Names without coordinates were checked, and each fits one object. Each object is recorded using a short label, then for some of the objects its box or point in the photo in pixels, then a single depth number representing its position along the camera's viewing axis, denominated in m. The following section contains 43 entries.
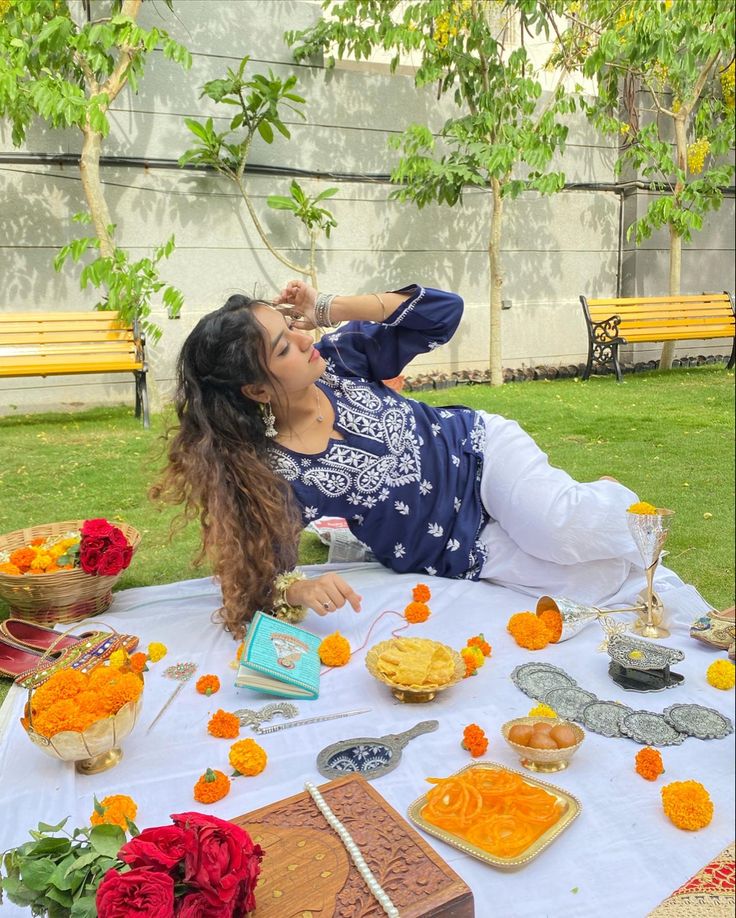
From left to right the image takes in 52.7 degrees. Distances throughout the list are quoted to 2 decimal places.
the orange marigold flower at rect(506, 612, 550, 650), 1.26
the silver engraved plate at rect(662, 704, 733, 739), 0.89
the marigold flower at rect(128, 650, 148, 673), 1.08
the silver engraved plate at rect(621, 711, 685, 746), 0.94
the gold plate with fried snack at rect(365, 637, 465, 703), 1.08
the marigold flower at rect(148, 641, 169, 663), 1.31
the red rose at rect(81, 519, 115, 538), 1.33
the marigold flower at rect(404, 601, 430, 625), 1.41
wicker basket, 1.38
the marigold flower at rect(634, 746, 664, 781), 0.87
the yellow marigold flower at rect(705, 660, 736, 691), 0.83
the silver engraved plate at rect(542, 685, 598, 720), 1.05
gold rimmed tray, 0.73
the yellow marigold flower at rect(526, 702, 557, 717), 0.97
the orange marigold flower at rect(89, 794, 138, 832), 0.78
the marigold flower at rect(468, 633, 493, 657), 1.25
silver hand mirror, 0.95
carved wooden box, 0.61
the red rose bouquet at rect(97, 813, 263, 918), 0.53
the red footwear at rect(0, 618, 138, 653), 1.27
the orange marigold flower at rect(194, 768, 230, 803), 0.91
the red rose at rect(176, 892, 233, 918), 0.55
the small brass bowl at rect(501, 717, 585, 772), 0.88
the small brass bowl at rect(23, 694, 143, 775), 0.93
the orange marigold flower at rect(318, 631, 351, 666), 1.25
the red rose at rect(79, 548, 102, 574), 1.34
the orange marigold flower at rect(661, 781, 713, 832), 0.76
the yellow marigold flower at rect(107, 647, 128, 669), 1.04
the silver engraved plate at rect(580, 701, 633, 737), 0.98
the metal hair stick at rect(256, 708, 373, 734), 1.07
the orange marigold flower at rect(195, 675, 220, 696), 1.19
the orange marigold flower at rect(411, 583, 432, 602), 1.46
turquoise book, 1.15
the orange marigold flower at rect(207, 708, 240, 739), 1.06
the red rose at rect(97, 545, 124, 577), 1.34
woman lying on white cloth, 1.26
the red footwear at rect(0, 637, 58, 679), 1.28
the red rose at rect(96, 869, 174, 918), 0.53
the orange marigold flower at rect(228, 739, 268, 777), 0.96
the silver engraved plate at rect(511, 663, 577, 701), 1.12
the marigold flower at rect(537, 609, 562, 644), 1.27
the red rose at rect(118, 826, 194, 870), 0.56
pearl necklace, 0.60
